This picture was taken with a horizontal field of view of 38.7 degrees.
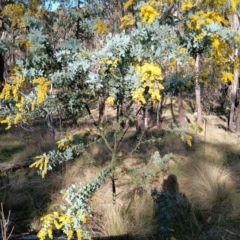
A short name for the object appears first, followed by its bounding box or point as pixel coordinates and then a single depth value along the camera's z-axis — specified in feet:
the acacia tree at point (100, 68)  8.60
